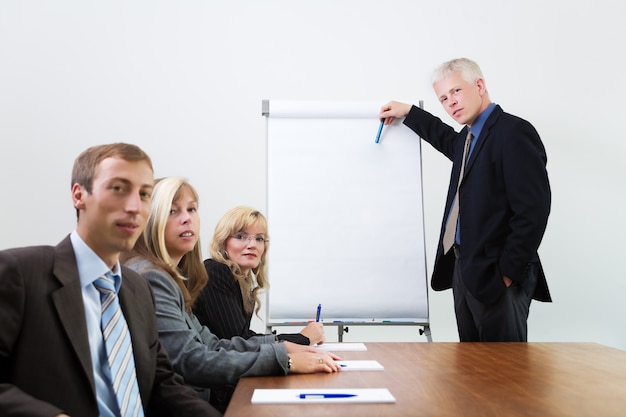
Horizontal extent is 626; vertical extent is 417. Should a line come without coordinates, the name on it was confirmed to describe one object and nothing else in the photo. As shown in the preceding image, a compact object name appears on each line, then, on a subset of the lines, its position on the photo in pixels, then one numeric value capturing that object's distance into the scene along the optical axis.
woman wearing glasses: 2.07
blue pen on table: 1.23
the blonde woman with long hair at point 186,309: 1.52
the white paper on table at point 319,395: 1.19
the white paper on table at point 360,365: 1.58
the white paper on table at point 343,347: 1.99
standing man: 2.33
